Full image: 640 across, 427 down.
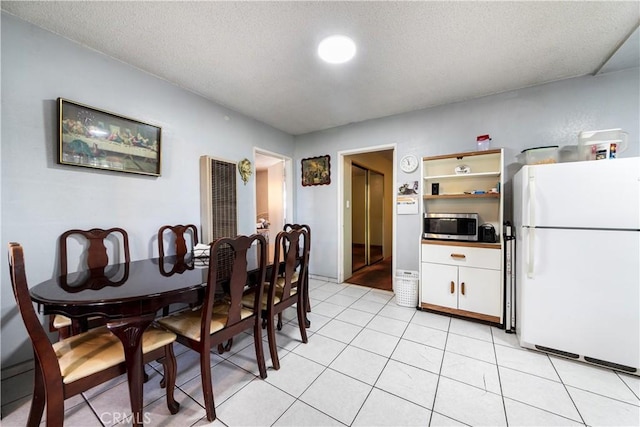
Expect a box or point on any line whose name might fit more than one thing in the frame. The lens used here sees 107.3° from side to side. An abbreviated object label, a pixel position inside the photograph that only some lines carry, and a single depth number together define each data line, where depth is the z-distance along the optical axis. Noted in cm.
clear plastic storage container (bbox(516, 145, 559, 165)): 223
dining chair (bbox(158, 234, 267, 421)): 136
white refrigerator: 169
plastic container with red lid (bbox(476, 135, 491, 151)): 268
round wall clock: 323
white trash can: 292
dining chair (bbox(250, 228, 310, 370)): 178
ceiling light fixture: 187
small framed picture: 396
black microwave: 258
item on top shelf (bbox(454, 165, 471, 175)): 276
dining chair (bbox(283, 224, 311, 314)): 238
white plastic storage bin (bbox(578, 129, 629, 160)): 192
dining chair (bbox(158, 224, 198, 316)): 204
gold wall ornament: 330
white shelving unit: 244
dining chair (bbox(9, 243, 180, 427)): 100
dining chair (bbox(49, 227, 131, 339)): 151
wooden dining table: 110
